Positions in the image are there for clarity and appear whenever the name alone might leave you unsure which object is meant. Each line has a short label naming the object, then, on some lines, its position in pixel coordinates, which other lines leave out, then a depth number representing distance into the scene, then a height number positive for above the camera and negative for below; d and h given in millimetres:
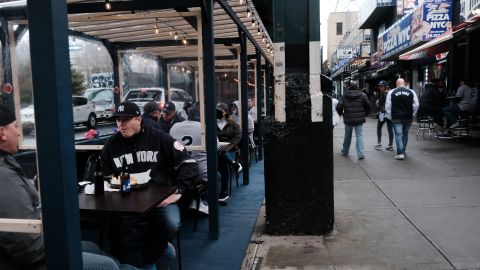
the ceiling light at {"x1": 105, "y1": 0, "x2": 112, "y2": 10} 5235 +1127
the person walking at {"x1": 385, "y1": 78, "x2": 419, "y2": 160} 9156 -479
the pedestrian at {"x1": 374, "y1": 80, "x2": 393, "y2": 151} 10618 -871
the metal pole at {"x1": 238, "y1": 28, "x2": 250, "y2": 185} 7773 -279
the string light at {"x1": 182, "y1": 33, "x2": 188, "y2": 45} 7747 +1015
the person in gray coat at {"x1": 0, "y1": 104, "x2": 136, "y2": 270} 2020 -521
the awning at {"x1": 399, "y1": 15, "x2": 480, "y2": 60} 10195 +1273
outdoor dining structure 1754 +329
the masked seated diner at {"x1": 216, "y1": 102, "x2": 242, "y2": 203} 6668 -787
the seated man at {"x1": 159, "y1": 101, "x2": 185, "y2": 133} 6656 -311
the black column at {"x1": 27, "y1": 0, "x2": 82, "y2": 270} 1729 -122
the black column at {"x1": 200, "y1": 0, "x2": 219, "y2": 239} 4742 -166
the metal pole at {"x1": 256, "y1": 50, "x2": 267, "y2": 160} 10484 -525
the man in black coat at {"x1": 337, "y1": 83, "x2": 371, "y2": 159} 9508 -455
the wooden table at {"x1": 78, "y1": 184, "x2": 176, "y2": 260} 2975 -776
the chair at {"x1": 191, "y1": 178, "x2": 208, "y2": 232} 4877 -1144
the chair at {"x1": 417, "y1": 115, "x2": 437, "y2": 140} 12766 -925
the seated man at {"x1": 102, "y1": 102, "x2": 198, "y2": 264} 3760 -566
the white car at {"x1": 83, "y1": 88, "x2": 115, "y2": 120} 19641 -103
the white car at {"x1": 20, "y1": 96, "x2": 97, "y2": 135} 17453 -581
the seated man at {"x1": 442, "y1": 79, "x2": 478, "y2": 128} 11258 -418
